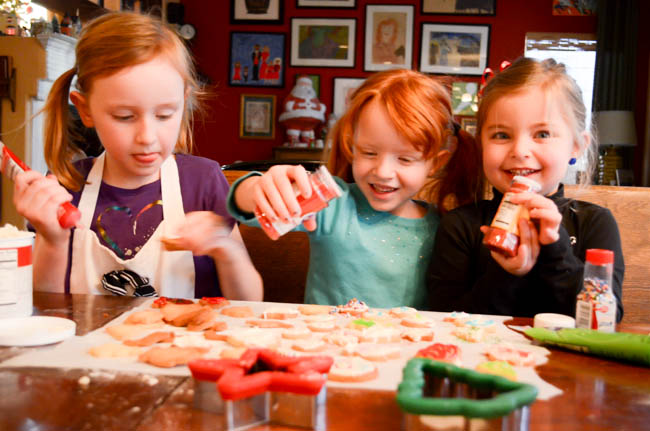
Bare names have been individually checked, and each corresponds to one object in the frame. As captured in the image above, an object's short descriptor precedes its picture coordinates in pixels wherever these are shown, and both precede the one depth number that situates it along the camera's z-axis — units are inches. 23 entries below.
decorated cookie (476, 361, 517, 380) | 27.2
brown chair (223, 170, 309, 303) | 63.7
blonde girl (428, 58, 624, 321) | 44.2
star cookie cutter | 21.8
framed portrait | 221.0
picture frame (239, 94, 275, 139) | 225.9
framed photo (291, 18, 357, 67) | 222.4
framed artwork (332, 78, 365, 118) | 222.5
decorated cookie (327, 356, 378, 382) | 26.1
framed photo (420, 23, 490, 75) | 219.5
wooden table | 21.8
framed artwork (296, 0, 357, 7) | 220.5
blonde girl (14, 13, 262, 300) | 45.1
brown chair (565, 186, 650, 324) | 59.8
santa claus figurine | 210.4
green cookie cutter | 20.2
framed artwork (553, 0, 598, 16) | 216.2
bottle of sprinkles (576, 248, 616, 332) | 34.4
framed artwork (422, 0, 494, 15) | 218.1
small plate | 29.9
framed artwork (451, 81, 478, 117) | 218.5
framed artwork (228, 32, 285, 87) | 224.2
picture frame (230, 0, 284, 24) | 223.1
